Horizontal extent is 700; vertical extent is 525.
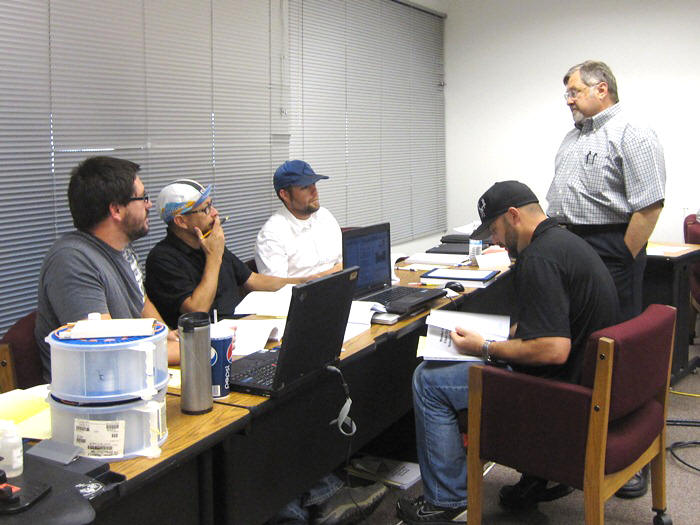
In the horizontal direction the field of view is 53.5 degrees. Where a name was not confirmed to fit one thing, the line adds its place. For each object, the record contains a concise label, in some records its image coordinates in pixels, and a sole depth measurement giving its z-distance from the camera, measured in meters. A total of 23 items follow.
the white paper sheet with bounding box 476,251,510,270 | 3.71
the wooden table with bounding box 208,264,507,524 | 1.82
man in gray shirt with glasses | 2.02
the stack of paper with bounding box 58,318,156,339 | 1.36
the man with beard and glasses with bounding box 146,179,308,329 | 2.73
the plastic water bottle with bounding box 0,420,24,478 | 1.19
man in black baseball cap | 2.06
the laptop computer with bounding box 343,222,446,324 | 2.72
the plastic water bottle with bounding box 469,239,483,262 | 3.84
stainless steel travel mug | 1.54
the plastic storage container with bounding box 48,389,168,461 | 1.35
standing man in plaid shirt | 3.17
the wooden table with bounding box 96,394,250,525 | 1.36
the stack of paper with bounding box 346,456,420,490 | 2.82
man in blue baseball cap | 3.44
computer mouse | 3.04
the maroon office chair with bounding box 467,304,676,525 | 1.92
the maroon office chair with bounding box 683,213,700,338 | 4.39
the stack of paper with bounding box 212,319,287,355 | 2.12
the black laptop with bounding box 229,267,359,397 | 1.68
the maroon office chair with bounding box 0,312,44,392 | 2.03
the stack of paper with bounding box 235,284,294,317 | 2.59
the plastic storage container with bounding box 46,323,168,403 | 1.33
